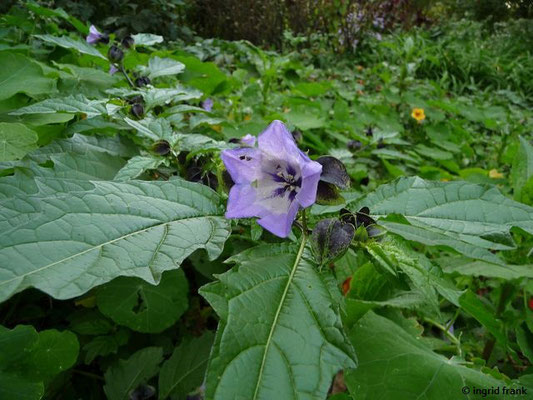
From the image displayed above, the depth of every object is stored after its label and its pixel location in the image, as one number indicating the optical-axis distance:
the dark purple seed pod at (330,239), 0.14
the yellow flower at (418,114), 0.67
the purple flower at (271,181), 0.14
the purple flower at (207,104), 0.35
